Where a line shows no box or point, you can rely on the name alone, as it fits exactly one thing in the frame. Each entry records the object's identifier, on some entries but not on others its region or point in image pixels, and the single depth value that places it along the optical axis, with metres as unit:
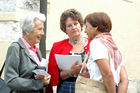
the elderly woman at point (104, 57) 3.59
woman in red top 4.83
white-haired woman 4.14
